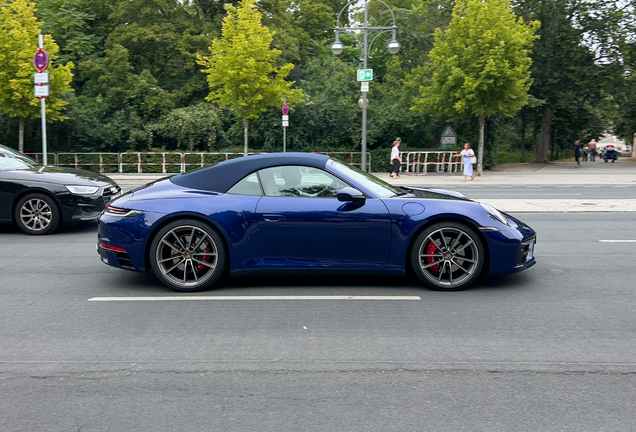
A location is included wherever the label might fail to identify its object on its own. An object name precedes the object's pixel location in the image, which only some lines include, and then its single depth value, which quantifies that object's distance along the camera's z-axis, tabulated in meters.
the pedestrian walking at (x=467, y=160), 24.41
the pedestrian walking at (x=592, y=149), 52.85
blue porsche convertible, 5.95
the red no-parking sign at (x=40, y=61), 16.05
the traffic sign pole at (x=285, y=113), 28.25
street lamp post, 22.67
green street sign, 23.14
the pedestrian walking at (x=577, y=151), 36.41
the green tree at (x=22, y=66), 26.98
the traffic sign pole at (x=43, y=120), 16.67
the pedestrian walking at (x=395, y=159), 26.17
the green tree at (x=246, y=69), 28.48
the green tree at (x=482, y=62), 26.78
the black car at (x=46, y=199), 9.60
